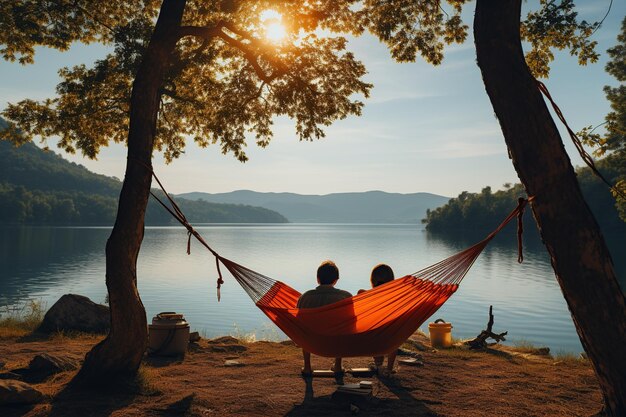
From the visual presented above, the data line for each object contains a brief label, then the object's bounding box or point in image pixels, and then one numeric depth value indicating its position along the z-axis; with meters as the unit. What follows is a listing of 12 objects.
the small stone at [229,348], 7.58
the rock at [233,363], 6.55
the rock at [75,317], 8.83
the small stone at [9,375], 5.38
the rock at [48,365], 5.65
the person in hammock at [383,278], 5.84
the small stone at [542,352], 8.35
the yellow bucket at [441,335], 8.35
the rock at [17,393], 4.34
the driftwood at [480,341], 8.39
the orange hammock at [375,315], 4.93
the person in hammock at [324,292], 5.30
